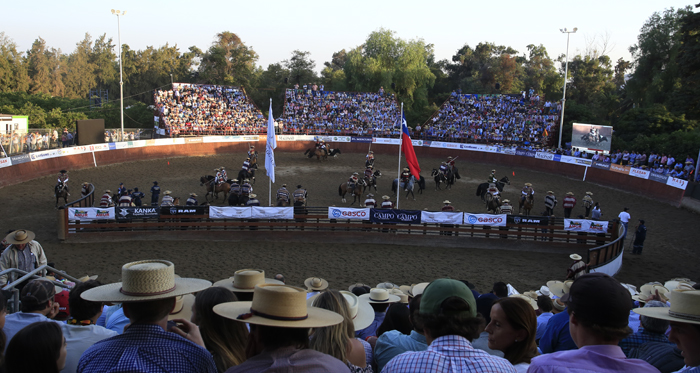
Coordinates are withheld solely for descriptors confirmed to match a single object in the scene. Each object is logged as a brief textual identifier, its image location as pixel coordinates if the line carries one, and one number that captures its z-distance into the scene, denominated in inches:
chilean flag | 850.8
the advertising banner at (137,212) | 754.8
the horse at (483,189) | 1043.3
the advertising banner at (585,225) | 757.3
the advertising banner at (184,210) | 770.2
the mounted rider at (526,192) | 912.9
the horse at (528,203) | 908.0
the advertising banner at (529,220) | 776.3
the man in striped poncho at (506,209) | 829.8
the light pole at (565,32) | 1507.9
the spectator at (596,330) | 110.2
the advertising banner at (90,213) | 737.6
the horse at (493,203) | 896.3
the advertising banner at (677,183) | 1018.3
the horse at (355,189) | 983.0
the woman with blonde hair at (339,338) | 138.2
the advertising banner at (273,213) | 784.3
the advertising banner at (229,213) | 778.2
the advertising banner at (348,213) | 794.2
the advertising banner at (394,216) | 790.5
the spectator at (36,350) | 124.9
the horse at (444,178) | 1138.0
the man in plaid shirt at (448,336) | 113.1
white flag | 834.2
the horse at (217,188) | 979.3
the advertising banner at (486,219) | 780.0
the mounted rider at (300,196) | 852.6
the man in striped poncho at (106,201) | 797.2
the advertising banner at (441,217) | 780.6
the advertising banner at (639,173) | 1127.5
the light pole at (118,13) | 1396.9
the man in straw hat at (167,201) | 800.9
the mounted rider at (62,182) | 890.1
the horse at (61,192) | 887.7
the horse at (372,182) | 1071.0
